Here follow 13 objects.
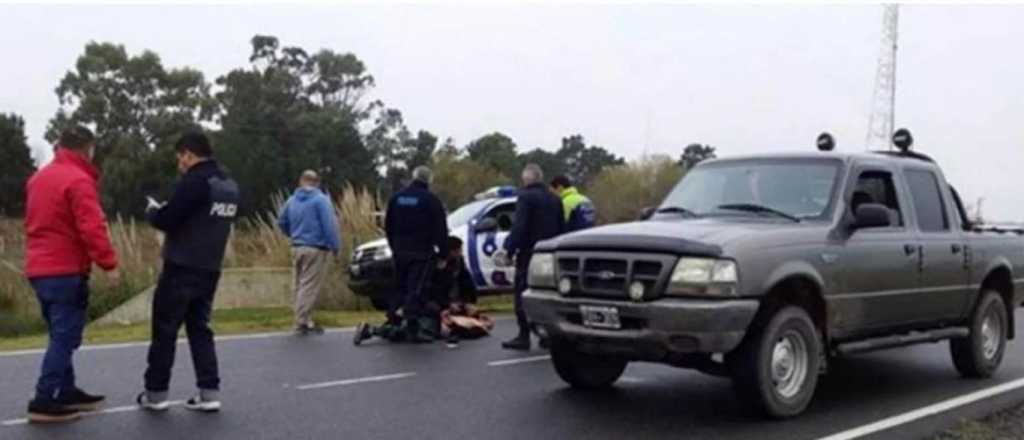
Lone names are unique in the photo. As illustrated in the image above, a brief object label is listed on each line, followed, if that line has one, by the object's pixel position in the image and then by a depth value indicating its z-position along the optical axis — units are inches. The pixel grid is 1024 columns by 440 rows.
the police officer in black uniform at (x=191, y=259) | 315.6
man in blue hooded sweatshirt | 529.0
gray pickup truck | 306.7
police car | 634.2
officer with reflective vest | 519.5
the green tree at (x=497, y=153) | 2113.7
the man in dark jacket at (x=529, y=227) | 464.1
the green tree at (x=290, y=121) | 2086.6
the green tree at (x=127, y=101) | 2084.2
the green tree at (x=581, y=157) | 2556.6
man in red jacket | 300.8
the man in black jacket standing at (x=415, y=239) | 481.7
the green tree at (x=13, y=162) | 2003.0
